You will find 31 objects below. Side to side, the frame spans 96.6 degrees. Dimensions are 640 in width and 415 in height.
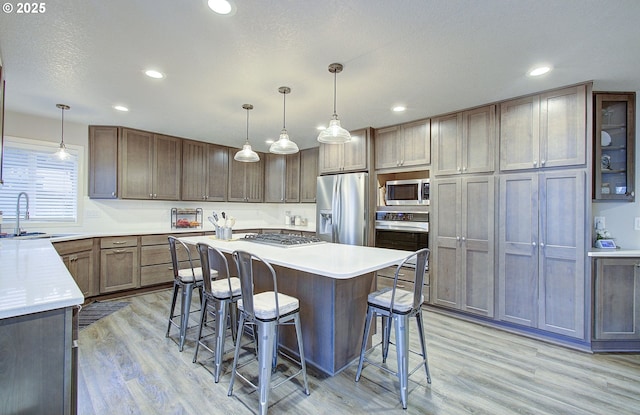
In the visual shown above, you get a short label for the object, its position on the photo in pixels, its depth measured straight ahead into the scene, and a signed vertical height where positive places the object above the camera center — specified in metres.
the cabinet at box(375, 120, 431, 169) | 3.70 +0.86
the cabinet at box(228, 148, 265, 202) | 5.52 +0.54
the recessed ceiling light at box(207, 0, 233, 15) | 1.63 +1.18
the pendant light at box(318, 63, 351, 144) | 2.31 +0.61
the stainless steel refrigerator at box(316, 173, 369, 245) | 4.01 +0.00
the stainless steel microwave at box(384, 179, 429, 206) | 3.71 +0.22
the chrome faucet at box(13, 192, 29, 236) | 3.20 -0.23
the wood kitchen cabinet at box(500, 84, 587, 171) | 2.68 +0.80
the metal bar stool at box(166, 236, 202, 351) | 2.54 -0.72
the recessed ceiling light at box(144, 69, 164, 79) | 2.51 +1.19
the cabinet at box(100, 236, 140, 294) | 3.91 -0.81
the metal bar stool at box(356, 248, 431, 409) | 1.83 -0.69
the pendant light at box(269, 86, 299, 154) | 2.70 +0.60
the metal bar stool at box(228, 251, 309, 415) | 1.71 -0.69
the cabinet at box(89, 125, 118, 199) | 4.17 +0.64
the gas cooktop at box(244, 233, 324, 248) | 2.64 -0.33
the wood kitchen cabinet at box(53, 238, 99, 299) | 3.33 -0.70
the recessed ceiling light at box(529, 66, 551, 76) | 2.39 +1.19
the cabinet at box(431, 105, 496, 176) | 3.21 +0.80
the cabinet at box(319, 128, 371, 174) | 4.16 +0.81
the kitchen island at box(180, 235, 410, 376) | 2.07 -0.71
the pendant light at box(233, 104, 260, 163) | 3.08 +0.57
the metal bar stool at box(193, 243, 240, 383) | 2.10 -0.69
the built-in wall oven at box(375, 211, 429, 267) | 3.69 -0.29
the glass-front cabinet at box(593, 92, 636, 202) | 2.84 +0.65
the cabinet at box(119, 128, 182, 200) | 4.27 +0.65
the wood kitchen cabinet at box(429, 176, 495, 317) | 3.19 -0.42
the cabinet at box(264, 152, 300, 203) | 5.71 +0.60
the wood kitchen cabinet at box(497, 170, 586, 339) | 2.68 -0.42
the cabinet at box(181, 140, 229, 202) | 4.91 +0.64
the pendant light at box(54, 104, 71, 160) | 3.34 +0.65
